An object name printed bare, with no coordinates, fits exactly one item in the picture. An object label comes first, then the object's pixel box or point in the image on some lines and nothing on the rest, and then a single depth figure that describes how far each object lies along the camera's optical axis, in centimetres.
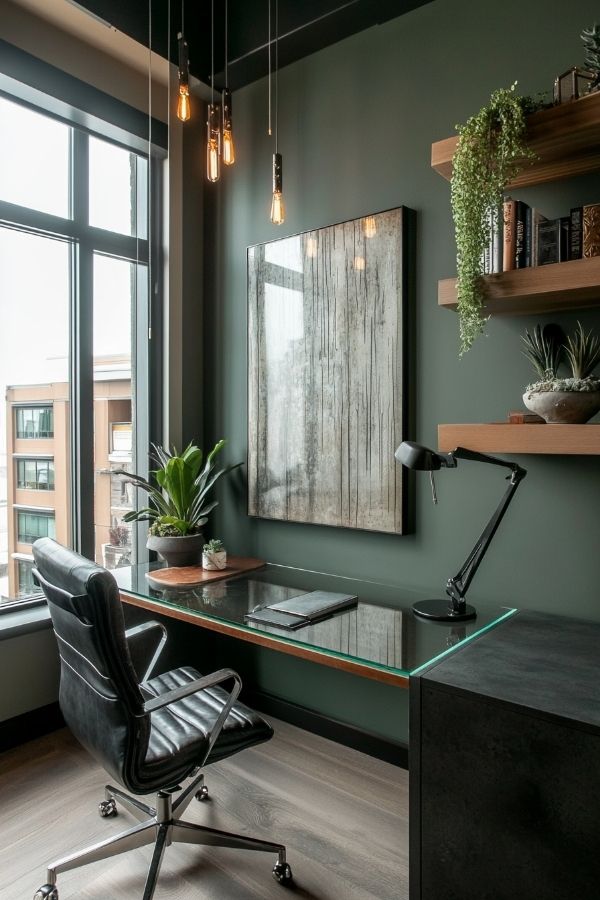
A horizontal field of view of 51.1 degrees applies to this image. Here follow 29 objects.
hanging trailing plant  181
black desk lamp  185
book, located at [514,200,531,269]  191
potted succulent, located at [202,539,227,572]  257
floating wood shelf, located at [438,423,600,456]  177
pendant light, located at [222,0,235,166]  201
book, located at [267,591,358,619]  201
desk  166
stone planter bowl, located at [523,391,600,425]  182
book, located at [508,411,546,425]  195
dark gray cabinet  127
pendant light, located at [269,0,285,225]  207
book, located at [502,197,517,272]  191
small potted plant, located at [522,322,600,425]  182
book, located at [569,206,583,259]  182
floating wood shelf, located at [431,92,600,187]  175
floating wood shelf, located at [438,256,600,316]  177
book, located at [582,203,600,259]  179
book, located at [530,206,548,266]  189
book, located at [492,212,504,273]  193
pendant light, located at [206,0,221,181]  199
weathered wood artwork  244
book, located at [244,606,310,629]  190
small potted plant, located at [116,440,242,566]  266
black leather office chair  154
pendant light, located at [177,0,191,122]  182
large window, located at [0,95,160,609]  268
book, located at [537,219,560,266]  186
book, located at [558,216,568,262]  185
